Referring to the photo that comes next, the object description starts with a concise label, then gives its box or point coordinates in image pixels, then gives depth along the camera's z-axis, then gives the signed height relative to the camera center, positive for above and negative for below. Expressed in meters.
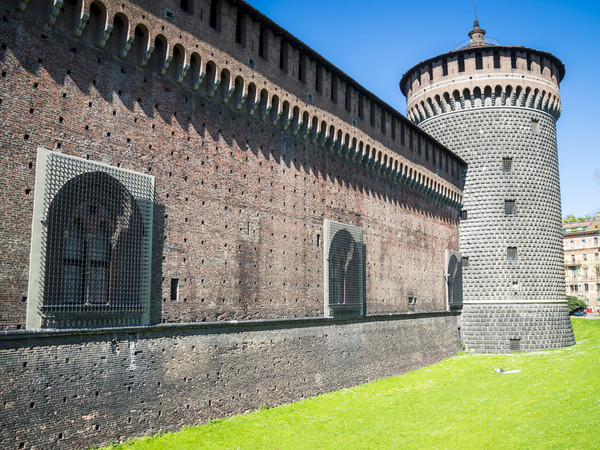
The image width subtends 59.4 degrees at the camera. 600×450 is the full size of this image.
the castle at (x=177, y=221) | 9.92 +1.45
